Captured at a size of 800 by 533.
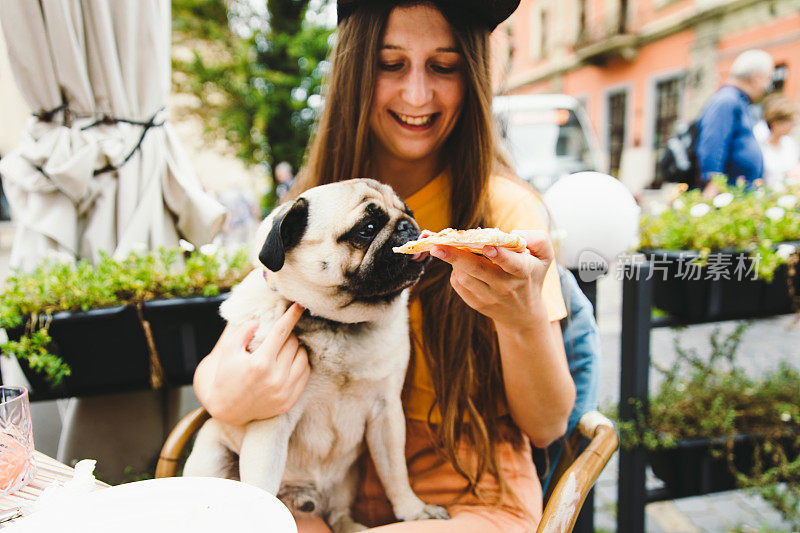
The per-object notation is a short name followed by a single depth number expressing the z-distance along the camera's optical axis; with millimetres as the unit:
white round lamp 1953
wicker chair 1185
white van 7684
